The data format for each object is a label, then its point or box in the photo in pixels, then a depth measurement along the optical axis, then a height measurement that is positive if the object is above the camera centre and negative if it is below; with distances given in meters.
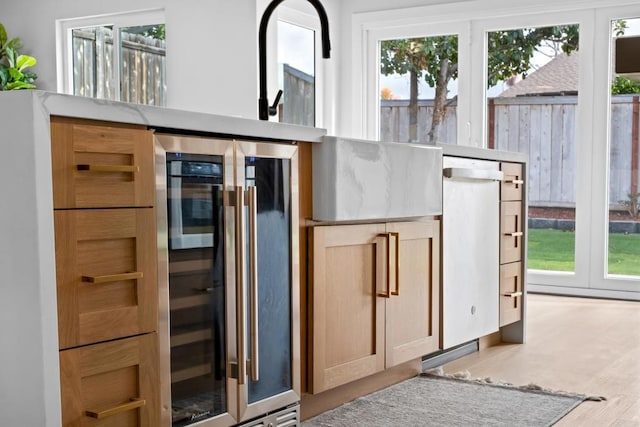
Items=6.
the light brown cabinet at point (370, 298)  2.42 -0.43
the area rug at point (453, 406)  2.47 -0.79
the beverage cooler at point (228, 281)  1.87 -0.28
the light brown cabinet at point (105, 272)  1.60 -0.21
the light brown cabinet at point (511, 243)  3.59 -0.34
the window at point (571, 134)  5.41 +0.26
